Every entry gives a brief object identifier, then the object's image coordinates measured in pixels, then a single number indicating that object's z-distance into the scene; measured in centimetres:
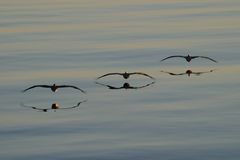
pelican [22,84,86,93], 5488
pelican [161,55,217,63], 6444
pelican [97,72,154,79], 5766
